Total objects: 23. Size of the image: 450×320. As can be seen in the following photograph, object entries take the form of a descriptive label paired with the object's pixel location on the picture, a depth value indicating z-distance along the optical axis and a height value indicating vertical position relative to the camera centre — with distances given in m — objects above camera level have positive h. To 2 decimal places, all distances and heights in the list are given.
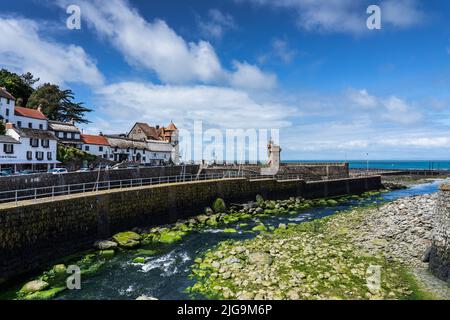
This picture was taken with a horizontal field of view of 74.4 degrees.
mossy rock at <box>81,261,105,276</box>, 17.24 -6.63
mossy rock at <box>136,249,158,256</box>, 20.50 -6.60
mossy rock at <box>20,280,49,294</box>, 14.68 -6.46
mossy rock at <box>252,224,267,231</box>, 27.20 -6.36
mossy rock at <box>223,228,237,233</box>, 26.53 -6.44
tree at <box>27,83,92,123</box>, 65.88 +12.67
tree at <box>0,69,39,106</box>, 58.11 +14.92
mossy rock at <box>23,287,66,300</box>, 13.95 -6.56
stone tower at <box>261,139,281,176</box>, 54.25 -0.13
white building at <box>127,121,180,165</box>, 70.50 +4.93
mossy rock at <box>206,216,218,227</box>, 29.69 -6.40
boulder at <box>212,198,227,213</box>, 34.88 -5.57
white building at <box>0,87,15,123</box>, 46.03 +8.19
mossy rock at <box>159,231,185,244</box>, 23.84 -6.46
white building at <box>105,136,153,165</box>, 63.66 +1.89
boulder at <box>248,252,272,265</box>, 17.27 -5.96
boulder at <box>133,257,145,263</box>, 19.06 -6.55
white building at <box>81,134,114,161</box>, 59.03 +2.48
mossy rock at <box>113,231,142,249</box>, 21.94 -6.17
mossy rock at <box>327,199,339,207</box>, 44.62 -6.59
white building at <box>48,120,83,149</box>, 55.94 +4.83
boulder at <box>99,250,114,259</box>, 20.08 -6.61
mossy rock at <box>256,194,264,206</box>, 40.05 -5.58
